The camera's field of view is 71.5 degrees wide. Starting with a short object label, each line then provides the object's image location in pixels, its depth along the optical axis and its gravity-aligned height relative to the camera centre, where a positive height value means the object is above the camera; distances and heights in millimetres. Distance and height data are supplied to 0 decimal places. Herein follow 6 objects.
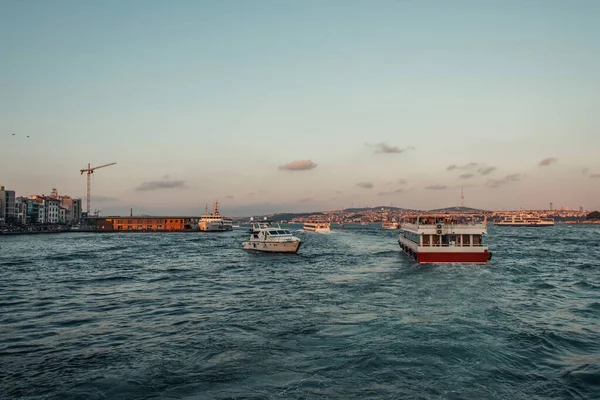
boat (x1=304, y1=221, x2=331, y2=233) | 185125 -5033
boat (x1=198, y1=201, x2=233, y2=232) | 191375 -4083
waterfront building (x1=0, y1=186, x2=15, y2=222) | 156750 +4591
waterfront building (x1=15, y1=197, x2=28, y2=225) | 168750 +2691
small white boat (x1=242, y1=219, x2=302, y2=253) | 60703 -3776
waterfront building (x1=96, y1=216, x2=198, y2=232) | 185375 -3451
